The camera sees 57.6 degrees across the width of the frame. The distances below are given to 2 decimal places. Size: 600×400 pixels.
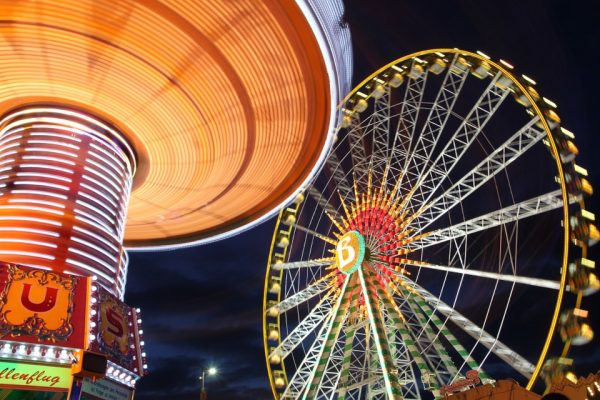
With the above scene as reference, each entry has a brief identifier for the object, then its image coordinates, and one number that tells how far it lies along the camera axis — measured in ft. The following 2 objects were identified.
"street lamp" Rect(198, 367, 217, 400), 66.11
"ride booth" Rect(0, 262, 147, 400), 27.63
